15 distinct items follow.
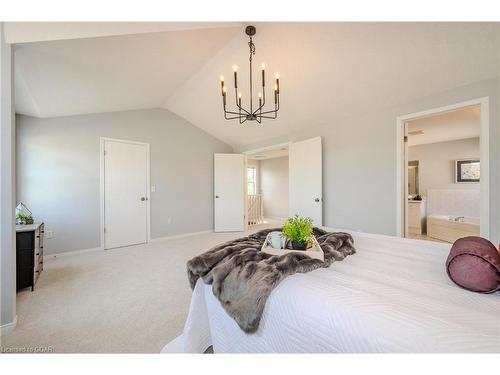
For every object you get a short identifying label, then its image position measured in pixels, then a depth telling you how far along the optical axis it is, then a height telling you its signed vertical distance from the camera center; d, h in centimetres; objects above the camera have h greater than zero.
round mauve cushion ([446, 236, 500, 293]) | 87 -36
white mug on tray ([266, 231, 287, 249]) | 135 -35
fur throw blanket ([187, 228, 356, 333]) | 95 -44
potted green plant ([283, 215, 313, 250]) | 132 -30
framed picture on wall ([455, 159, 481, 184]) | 461 +34
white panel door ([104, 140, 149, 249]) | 381 -12
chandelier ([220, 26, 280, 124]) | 209 +171
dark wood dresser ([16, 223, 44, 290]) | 213 -71
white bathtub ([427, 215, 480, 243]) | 389 -81
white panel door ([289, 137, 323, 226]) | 370 +13
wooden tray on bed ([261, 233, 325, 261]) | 121 -39
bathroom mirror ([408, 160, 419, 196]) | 550 +23
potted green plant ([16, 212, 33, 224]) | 247 -37
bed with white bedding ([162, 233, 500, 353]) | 64 -46
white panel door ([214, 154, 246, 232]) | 526 -14
